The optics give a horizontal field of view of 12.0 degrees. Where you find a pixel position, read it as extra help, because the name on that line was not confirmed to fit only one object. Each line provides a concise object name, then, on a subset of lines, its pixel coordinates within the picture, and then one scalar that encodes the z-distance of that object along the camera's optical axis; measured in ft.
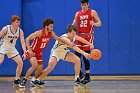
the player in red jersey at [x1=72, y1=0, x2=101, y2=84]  48.70
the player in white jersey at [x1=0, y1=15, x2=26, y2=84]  46.75
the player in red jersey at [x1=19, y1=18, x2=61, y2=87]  45.35
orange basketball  44.07
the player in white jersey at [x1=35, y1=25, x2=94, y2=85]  46.11
